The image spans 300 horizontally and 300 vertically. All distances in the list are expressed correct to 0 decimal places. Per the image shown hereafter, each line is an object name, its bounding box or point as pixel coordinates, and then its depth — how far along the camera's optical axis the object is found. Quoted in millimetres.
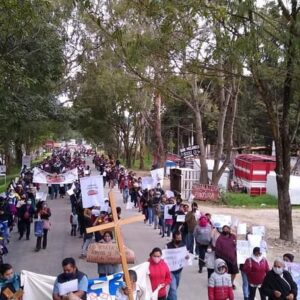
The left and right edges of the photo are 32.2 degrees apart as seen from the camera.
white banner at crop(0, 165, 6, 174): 31306
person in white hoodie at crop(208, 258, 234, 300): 7707
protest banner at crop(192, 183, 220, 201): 27828
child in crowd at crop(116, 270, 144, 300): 6980
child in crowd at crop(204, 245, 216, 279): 10094
